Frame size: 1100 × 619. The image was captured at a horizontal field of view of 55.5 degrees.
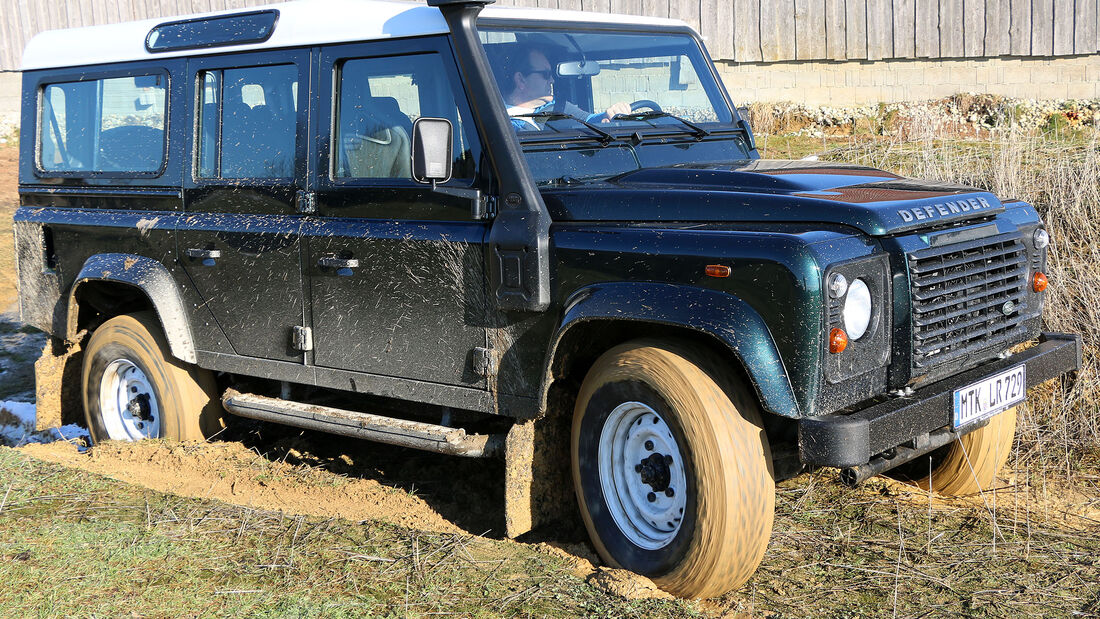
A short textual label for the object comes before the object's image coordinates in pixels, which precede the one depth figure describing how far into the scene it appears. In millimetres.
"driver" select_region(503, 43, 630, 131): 4207
